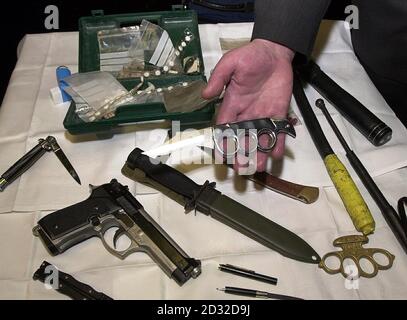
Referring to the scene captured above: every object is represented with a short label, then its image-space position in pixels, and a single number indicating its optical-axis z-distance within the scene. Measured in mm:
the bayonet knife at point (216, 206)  610
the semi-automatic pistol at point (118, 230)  593
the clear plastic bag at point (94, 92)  741
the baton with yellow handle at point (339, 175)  630
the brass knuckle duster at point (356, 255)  591
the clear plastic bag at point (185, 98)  728
